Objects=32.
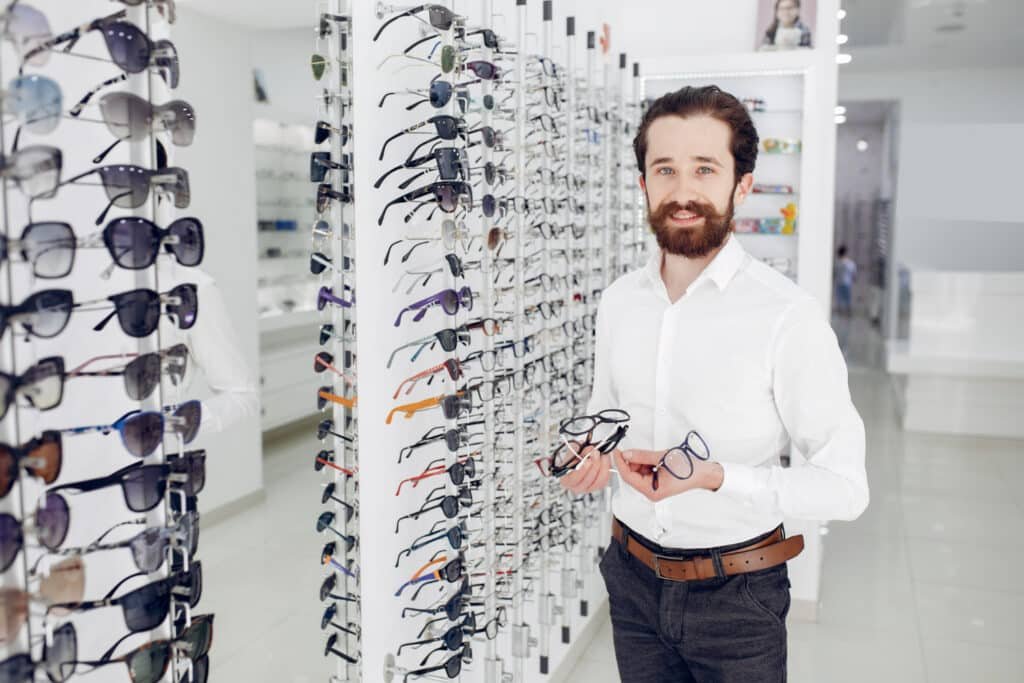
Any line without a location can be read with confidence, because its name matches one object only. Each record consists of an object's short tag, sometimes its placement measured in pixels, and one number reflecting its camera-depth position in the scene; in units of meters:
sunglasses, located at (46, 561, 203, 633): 1.22
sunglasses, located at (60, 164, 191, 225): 1.20
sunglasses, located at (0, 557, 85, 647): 1.11
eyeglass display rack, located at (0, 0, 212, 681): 1.10
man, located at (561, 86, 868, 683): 1.64
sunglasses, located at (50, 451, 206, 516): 1.23
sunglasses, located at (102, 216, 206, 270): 1.20
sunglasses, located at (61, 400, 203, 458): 1.25
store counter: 7.57
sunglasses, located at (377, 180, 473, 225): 1.93
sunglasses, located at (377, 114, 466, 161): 1.94
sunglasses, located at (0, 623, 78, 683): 1.12
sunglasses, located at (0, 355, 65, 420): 1.08
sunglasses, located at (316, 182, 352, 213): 1.85
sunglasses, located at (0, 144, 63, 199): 1.06
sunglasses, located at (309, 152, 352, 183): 1.85
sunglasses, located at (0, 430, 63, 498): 1.08
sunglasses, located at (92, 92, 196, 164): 1.19
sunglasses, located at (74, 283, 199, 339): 1.21
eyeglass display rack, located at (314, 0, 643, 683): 1.94
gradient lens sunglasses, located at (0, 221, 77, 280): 1.09
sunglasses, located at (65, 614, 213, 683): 1.26
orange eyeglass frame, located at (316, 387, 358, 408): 1.95
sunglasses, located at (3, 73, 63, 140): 1.06
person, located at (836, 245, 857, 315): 14.76
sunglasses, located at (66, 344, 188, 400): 1.24
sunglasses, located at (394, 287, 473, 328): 2.01
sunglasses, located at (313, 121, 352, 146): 1.87
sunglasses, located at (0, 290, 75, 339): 1.08
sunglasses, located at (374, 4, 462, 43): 1.91
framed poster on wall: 3.95
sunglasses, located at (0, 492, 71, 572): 1.09
